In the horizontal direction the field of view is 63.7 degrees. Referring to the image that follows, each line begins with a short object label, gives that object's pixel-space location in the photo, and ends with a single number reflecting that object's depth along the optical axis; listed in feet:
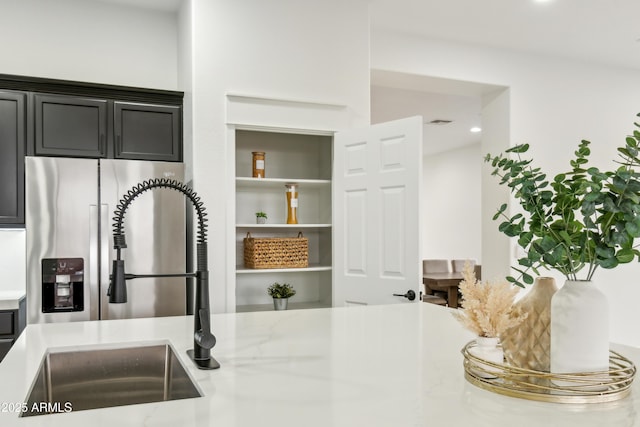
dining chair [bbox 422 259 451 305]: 25.28
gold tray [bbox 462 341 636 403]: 3.29
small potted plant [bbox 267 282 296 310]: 12.39
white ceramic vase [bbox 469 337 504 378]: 3.76
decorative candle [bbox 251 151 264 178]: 12.44
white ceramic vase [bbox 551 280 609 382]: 3.35
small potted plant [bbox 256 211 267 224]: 12.57
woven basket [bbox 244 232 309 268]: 12.05
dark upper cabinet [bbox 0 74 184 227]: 10.62
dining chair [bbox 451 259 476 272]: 26.56
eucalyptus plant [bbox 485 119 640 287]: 3.13
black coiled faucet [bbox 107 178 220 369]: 4.10
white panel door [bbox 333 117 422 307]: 10.64
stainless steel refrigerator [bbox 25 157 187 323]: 9.80
